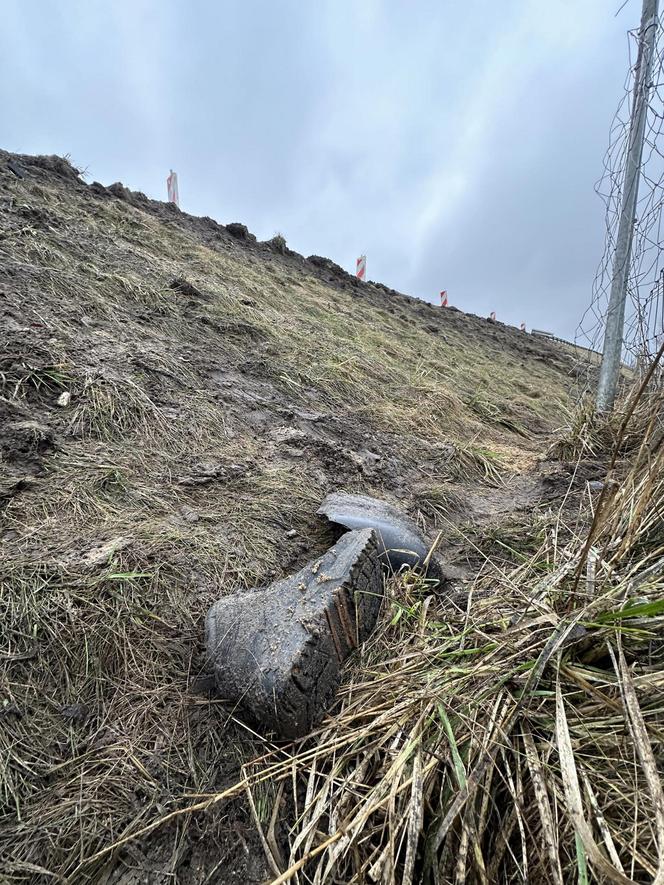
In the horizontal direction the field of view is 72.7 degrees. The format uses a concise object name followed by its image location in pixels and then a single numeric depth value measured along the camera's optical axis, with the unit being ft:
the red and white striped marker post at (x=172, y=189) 26.30
